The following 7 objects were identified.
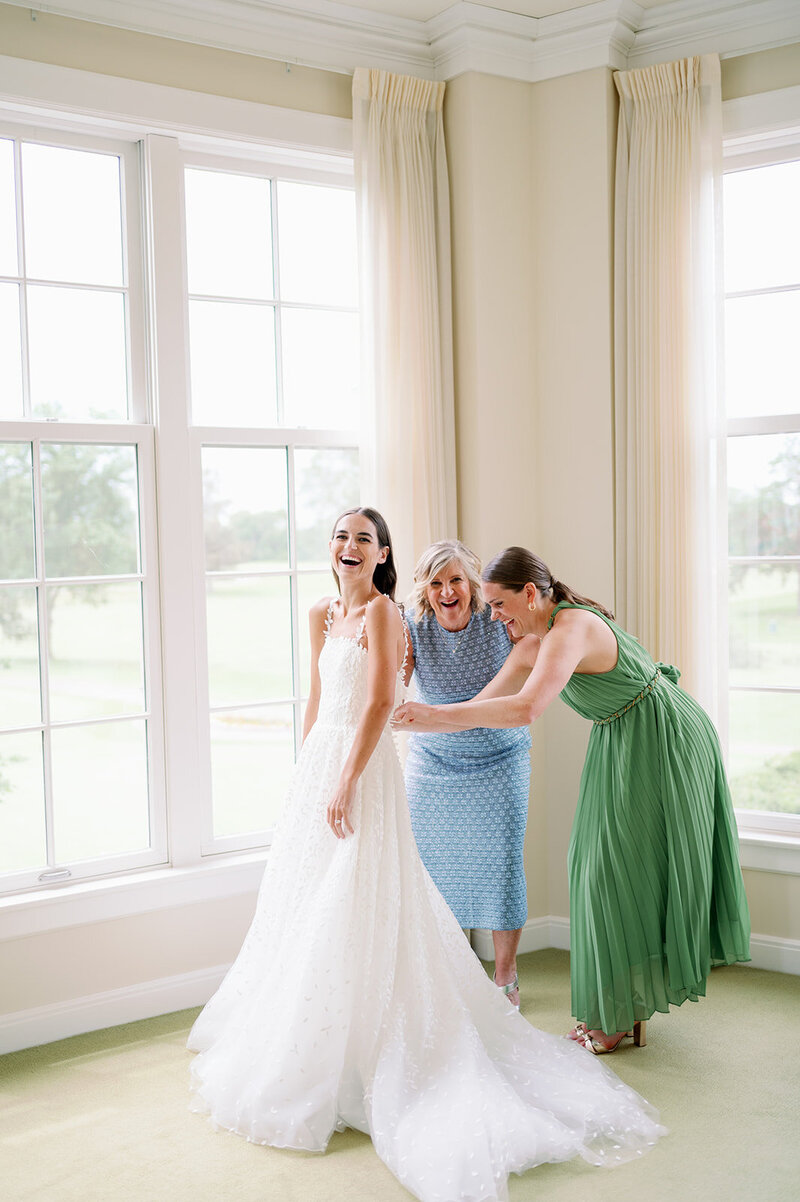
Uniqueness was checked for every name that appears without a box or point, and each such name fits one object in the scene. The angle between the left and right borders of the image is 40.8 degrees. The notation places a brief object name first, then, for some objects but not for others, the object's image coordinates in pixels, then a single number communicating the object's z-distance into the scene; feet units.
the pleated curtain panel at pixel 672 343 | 12.03
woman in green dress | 9.63
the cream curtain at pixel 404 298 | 12.14
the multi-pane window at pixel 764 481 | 12.18
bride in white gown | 8.04
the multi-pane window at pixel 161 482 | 10.85
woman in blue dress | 10.69
